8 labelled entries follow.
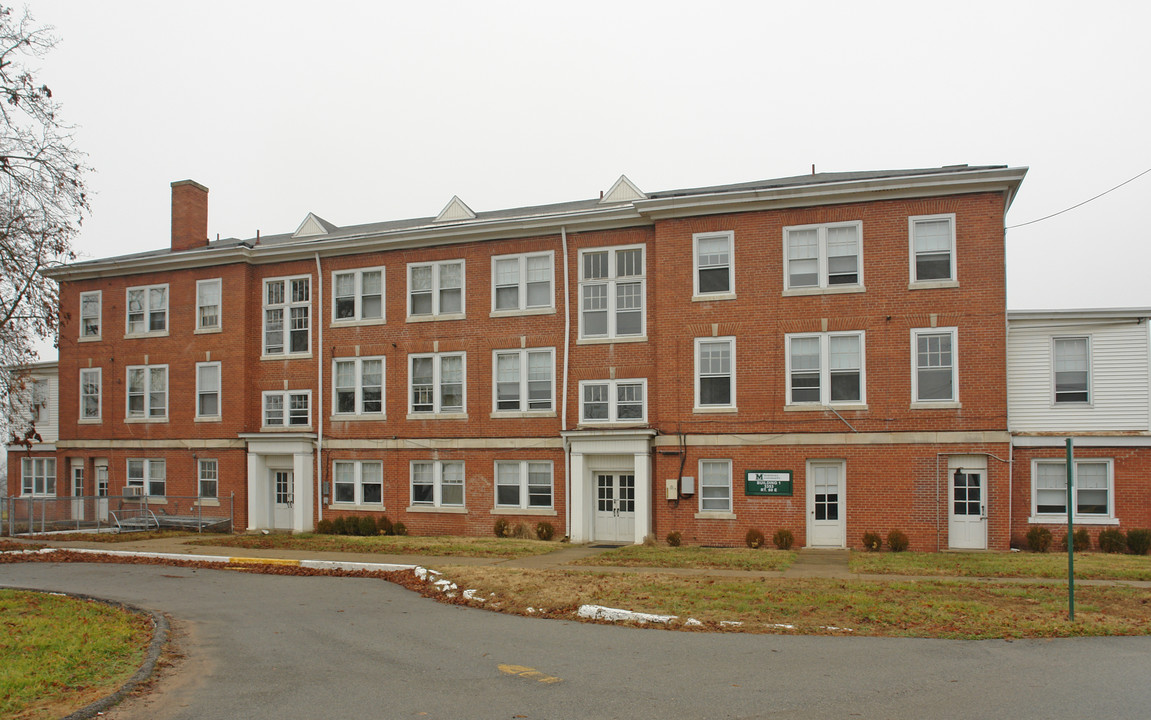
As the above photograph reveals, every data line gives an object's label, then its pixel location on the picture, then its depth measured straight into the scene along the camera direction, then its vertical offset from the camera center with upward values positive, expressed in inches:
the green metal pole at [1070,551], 447.7 -78.1
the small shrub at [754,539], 910.4 -141.8
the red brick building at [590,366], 890.1 +38.0
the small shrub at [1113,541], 863.7 -137.7
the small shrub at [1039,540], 872.3 -137.3
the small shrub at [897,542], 867.4 -138.0
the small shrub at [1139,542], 853.8 -136.5
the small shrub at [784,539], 902.0 -141.2
